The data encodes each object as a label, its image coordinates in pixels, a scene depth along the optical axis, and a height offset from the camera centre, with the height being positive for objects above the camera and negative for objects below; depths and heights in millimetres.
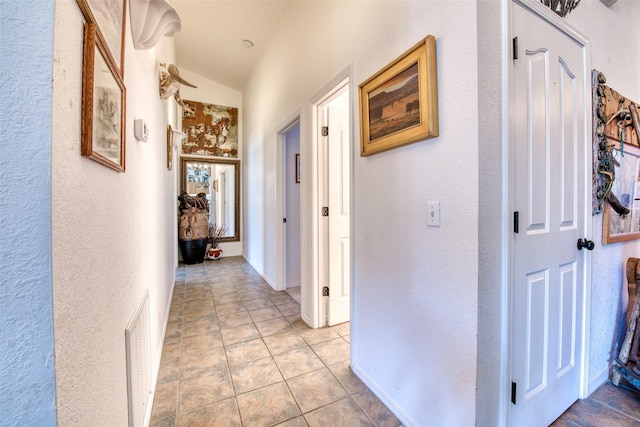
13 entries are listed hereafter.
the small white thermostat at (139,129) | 1307 +420
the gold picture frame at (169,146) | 3006 +773
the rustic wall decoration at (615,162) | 1521 +294
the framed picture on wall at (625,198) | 1596 +80
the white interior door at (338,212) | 2352 +1
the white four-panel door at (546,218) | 1139 -32
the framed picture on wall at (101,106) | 654 +313
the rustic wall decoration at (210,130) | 4855 +1563
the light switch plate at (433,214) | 1138 -10
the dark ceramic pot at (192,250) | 4555 -641
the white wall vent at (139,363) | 1019 -652
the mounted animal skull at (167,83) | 2254 +1102
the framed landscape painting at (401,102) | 1123 +536
